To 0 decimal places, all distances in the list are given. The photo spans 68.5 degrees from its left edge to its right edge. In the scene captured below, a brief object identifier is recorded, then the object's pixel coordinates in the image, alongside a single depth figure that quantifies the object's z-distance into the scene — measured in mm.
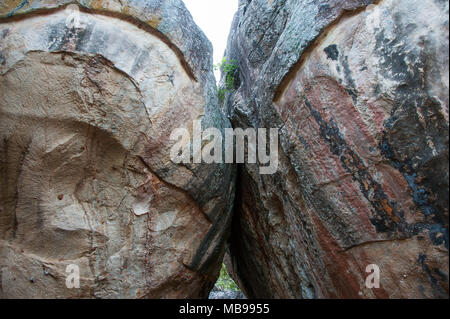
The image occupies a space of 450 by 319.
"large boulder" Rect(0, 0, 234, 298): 3947
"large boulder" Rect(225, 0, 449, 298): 3193
